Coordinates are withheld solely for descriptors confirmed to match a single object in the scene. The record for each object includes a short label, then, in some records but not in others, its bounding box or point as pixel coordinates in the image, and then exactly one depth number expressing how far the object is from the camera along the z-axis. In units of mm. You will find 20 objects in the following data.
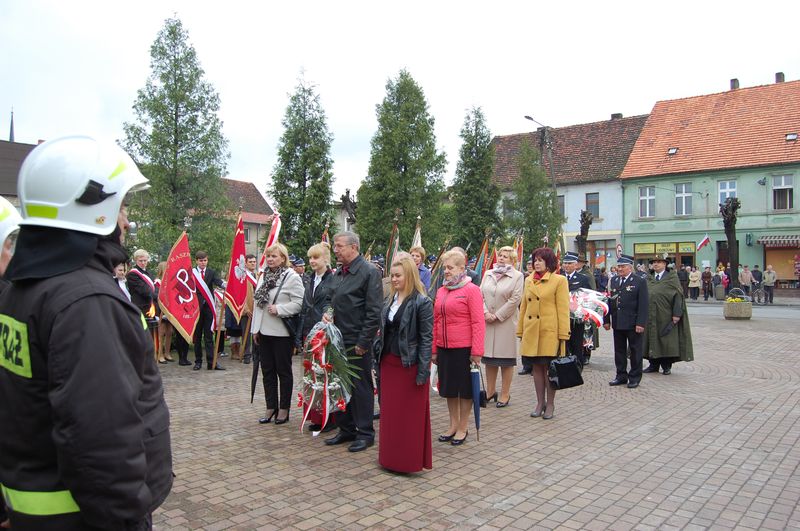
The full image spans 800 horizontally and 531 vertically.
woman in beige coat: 8008
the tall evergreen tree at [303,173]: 15719
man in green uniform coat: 10289
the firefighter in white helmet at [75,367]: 1725
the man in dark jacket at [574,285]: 9547
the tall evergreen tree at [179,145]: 15453
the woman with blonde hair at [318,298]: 6535
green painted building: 35000
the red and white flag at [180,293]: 10609
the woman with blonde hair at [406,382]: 5223
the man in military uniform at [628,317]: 9180
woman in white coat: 6906
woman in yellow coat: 7242
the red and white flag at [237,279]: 10398
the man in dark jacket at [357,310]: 6141
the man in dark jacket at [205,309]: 11023
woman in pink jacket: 6117
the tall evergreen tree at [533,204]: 30672
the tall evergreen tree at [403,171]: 23547
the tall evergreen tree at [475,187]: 29594
